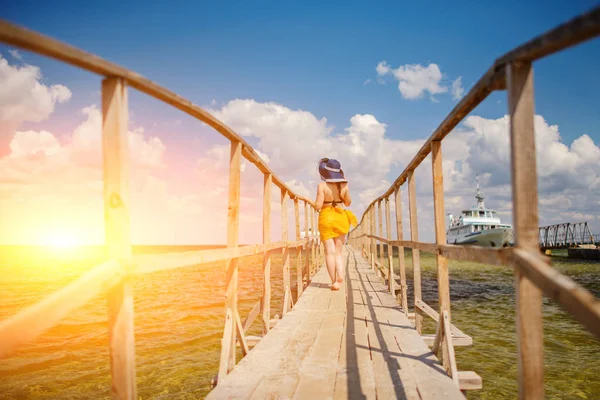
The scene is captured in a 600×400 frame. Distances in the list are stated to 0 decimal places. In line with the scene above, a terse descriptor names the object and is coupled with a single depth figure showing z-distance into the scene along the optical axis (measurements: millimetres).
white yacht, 31891
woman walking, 5703
